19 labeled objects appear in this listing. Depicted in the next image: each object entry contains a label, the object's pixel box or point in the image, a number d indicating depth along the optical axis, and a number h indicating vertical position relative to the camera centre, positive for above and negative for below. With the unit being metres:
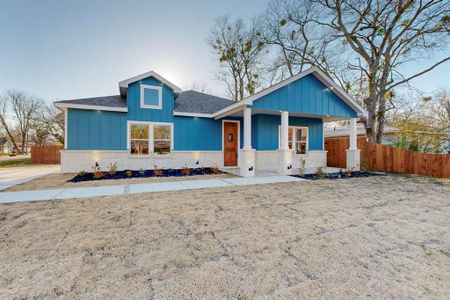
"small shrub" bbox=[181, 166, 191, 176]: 8.60 -0.92
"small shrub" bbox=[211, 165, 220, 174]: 9.15 -0.94
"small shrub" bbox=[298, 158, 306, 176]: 8.79 -0.94
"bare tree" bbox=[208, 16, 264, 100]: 18.91 +9.72
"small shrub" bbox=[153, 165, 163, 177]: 8.28 -0.95
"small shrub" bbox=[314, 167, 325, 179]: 8.13 -0.97
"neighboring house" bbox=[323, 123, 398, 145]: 15.15 +1.53
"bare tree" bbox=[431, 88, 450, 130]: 17.67 +4.55
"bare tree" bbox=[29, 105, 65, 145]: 23.48 +3.02
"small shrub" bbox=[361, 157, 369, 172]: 10.27 -0.71
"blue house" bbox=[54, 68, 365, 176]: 8.70 +1.18
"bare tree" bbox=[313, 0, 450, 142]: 11.43 +7.06
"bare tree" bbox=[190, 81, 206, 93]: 25.89 +8.43
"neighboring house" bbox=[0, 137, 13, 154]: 42.69 +0.89
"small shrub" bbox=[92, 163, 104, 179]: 7.38 -0.89
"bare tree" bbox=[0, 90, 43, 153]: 31.80 +6.41
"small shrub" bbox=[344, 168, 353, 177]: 8.72 -1.01
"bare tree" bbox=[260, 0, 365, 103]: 14.70 +8.68
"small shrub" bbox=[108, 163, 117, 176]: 8.21 -0.82
